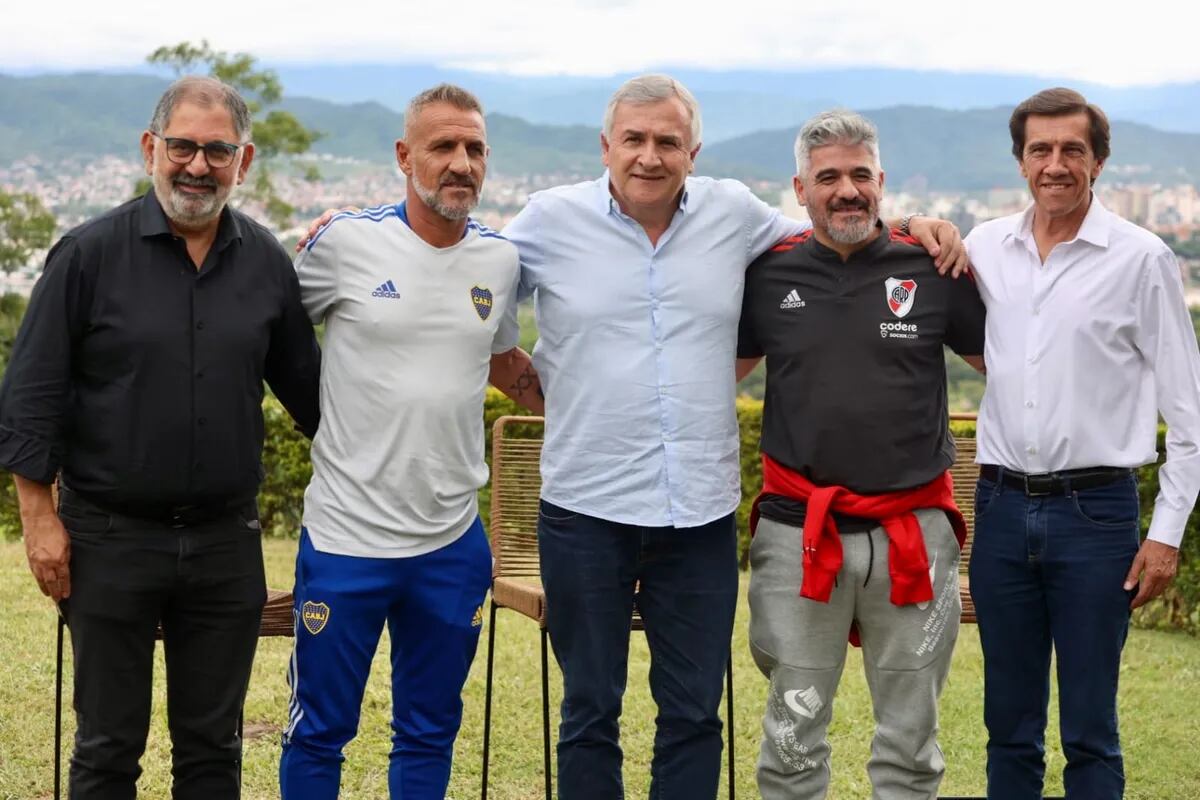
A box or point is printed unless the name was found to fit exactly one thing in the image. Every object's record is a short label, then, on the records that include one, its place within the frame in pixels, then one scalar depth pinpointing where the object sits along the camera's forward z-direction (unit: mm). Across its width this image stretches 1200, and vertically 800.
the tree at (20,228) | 25281
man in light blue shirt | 3396
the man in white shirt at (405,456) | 3318
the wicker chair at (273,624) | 3852
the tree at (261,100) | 21953
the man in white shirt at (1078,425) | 3367
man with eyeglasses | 3086
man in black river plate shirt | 3367
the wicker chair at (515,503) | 4465
